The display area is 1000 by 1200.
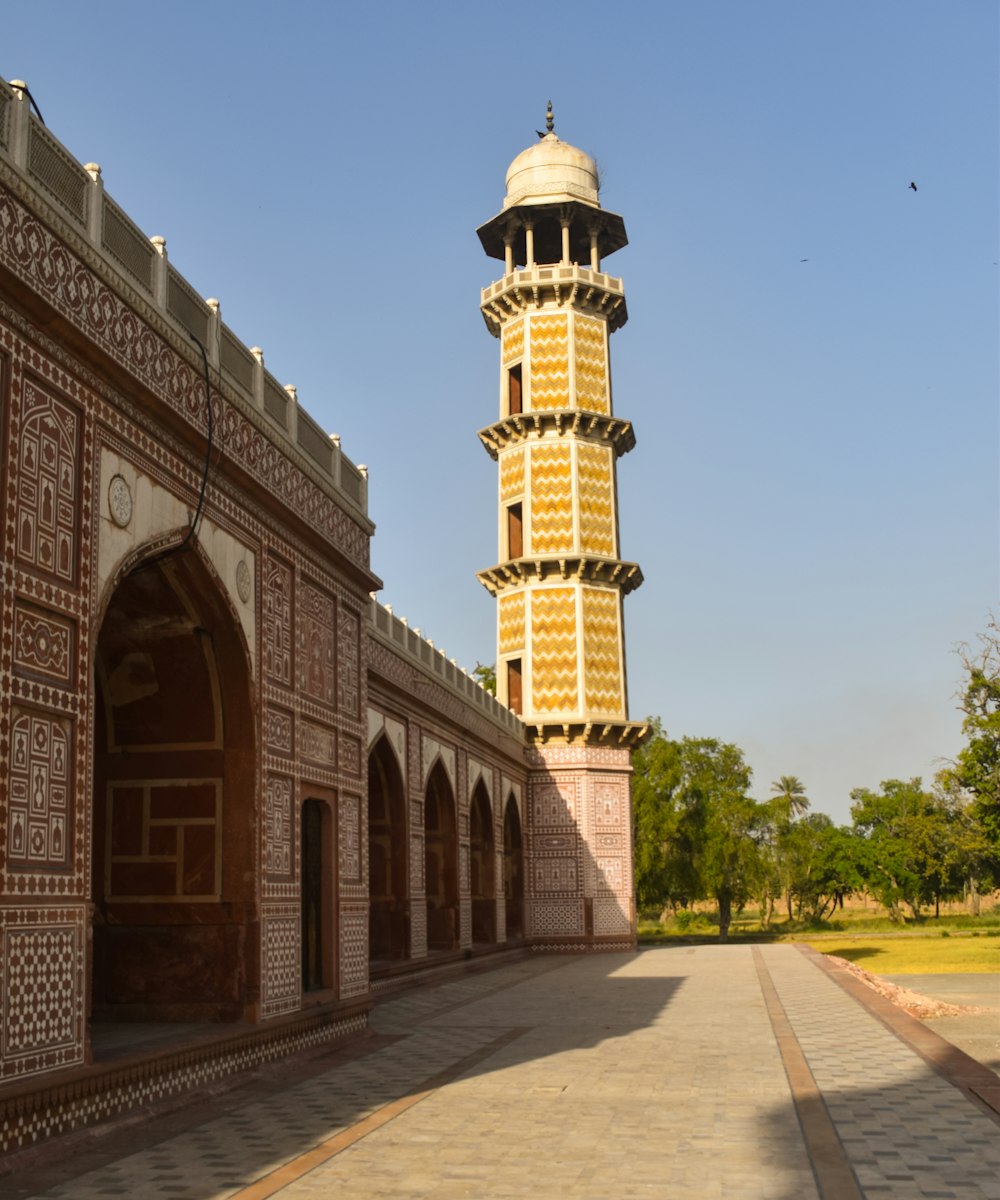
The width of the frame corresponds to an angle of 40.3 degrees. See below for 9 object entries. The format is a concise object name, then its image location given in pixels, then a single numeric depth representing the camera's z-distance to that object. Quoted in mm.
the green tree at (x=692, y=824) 37875
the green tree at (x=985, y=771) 30359
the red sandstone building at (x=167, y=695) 7223
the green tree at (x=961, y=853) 31672
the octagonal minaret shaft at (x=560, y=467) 28406
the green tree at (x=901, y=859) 53281
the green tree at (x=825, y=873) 55469
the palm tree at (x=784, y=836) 43281
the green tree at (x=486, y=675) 43750
